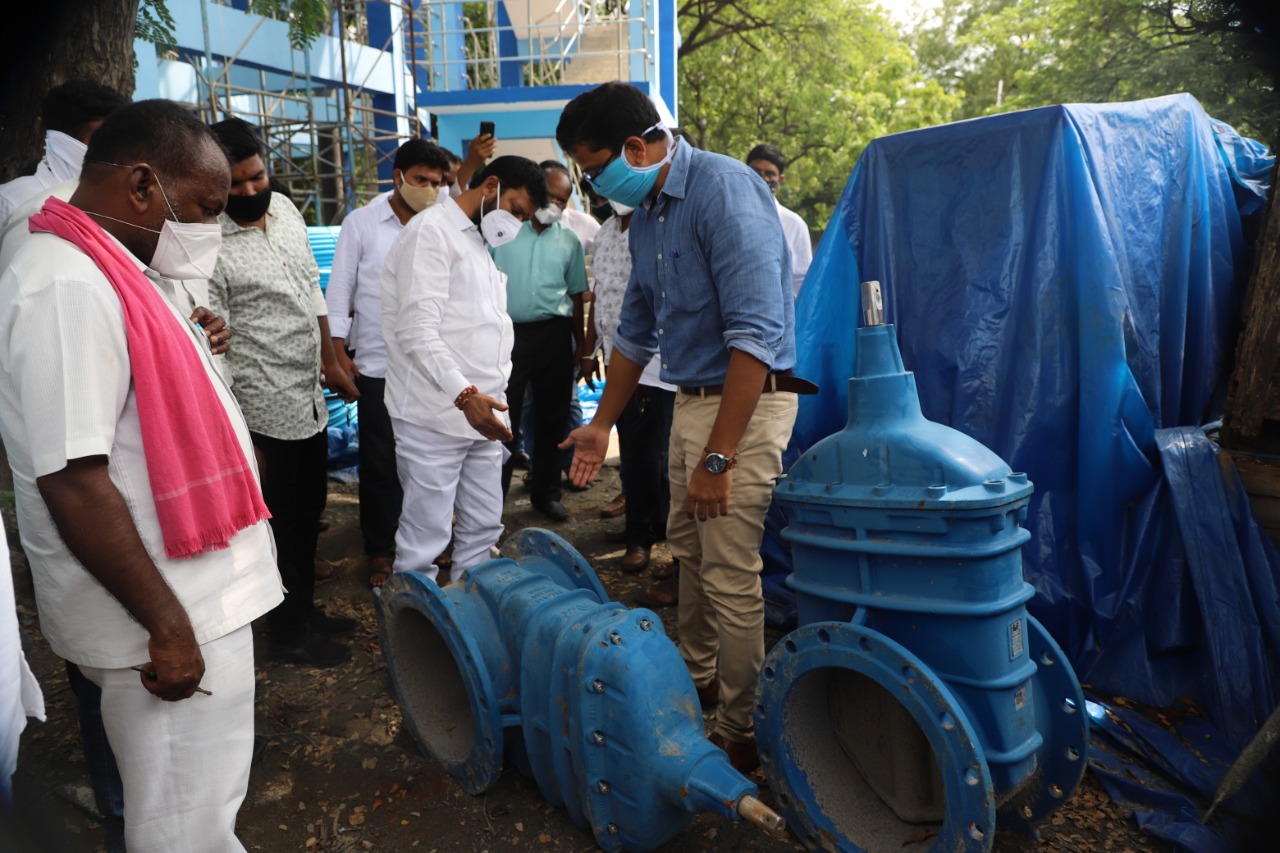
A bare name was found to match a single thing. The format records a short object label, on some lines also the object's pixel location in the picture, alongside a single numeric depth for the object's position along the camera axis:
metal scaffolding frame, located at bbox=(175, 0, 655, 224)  11.34
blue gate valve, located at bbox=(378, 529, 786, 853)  2.16
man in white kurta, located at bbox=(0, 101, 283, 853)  1.47
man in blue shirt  2.49
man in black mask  3.15
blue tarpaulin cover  3.18
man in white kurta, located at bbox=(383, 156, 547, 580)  3.28
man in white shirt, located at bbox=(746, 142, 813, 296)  4.87
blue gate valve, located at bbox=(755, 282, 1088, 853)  2.07
